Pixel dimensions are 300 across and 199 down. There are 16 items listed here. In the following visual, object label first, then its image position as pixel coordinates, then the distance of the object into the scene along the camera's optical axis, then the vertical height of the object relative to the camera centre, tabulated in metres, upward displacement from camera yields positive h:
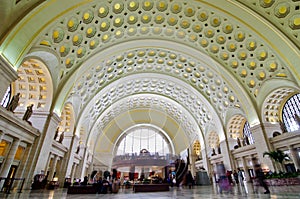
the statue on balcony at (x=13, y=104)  11.30 +4.60
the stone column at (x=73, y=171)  22.46 +0.96
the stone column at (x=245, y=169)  20.46 +1.34
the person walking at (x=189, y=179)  16.31 +0.12
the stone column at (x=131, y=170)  24.64 +1.21
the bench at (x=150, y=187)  11.81 -0.48
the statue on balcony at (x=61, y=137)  17.79 +4.00
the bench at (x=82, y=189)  10.49 -0.61
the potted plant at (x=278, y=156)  14.23 +1.96
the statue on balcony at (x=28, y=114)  13.16 +4.62
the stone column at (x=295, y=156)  15.35 +2.16
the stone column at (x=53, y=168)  16.73 +0.95
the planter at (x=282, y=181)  10.72 +0.03
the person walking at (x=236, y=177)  18.48 +0.39
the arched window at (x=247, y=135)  21.35 +5.75
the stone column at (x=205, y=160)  28.06 +3.23
